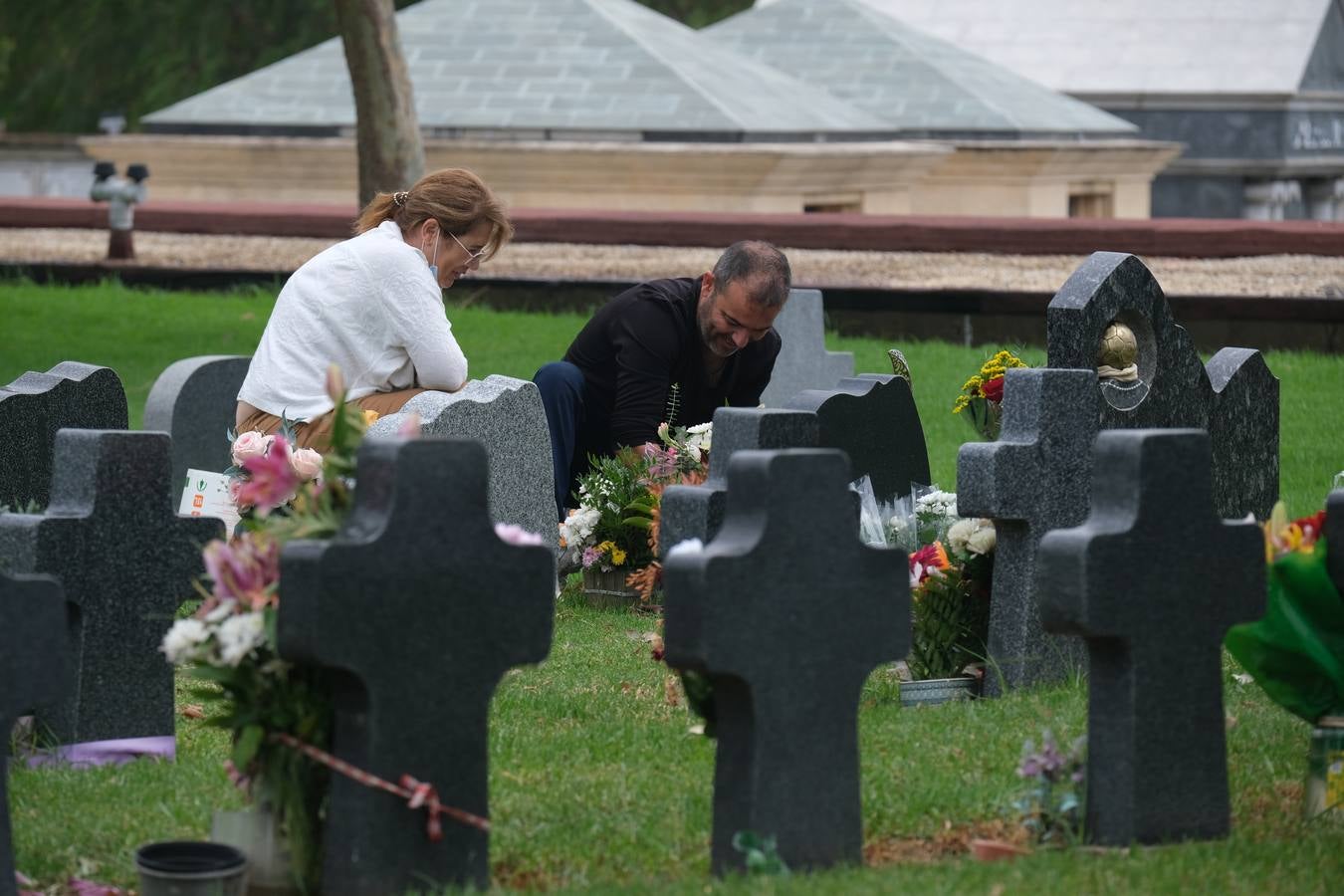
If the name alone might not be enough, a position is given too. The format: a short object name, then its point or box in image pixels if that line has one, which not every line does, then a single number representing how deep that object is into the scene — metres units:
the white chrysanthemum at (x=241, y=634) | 7.04
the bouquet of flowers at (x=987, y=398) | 13.09
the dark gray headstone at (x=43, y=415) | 12.69
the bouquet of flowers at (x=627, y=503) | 13.53
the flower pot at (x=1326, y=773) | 8.37
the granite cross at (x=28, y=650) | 6.98
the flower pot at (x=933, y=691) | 10.83
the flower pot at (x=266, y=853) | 7.31
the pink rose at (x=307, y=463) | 10.45
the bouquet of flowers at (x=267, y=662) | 7.13
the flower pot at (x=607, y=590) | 13.91
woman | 13.03
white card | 12.08
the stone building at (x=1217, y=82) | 56.57
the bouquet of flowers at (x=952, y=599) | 11.08
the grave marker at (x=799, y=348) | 18.25
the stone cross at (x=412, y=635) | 6.80
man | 13.35
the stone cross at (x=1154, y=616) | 7.67
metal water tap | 32.97
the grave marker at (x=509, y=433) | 12.58
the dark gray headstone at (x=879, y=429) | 13.32
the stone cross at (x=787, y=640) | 7.23
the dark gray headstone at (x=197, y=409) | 15.88
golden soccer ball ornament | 11.61
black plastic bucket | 6.89
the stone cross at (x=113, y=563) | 8.71
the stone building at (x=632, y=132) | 40.20
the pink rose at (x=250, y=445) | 11.34
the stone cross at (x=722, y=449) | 8.44
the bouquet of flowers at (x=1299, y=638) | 8.51
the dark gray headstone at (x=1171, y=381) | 11.42
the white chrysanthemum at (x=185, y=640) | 7.16
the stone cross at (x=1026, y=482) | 10.16
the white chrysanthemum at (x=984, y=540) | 11.01
